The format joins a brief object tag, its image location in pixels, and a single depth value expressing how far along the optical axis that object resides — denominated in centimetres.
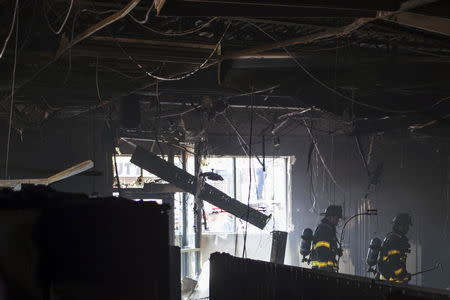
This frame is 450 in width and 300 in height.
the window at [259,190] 1255
